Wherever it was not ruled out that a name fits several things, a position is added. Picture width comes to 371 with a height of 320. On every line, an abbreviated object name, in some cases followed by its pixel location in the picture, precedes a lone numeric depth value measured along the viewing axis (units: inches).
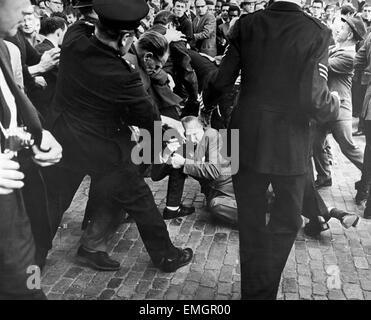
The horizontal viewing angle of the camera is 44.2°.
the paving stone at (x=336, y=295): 121.1
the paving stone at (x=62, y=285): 125.3
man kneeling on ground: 160.9
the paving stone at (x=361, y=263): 137.1
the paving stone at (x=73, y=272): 132.4
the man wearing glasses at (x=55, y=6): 264.7
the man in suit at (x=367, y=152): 177.0
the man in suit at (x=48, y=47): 136.8
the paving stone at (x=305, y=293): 121.4
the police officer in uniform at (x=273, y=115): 98.9
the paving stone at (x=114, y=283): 127.6
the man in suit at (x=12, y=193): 86.6
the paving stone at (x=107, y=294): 122.1
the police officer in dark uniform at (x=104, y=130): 112.8
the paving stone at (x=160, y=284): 127.0
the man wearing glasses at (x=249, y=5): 294.8
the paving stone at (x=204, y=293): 121.7
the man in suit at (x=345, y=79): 178.7
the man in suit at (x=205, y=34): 347.3
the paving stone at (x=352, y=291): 121.4
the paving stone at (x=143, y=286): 125.8
